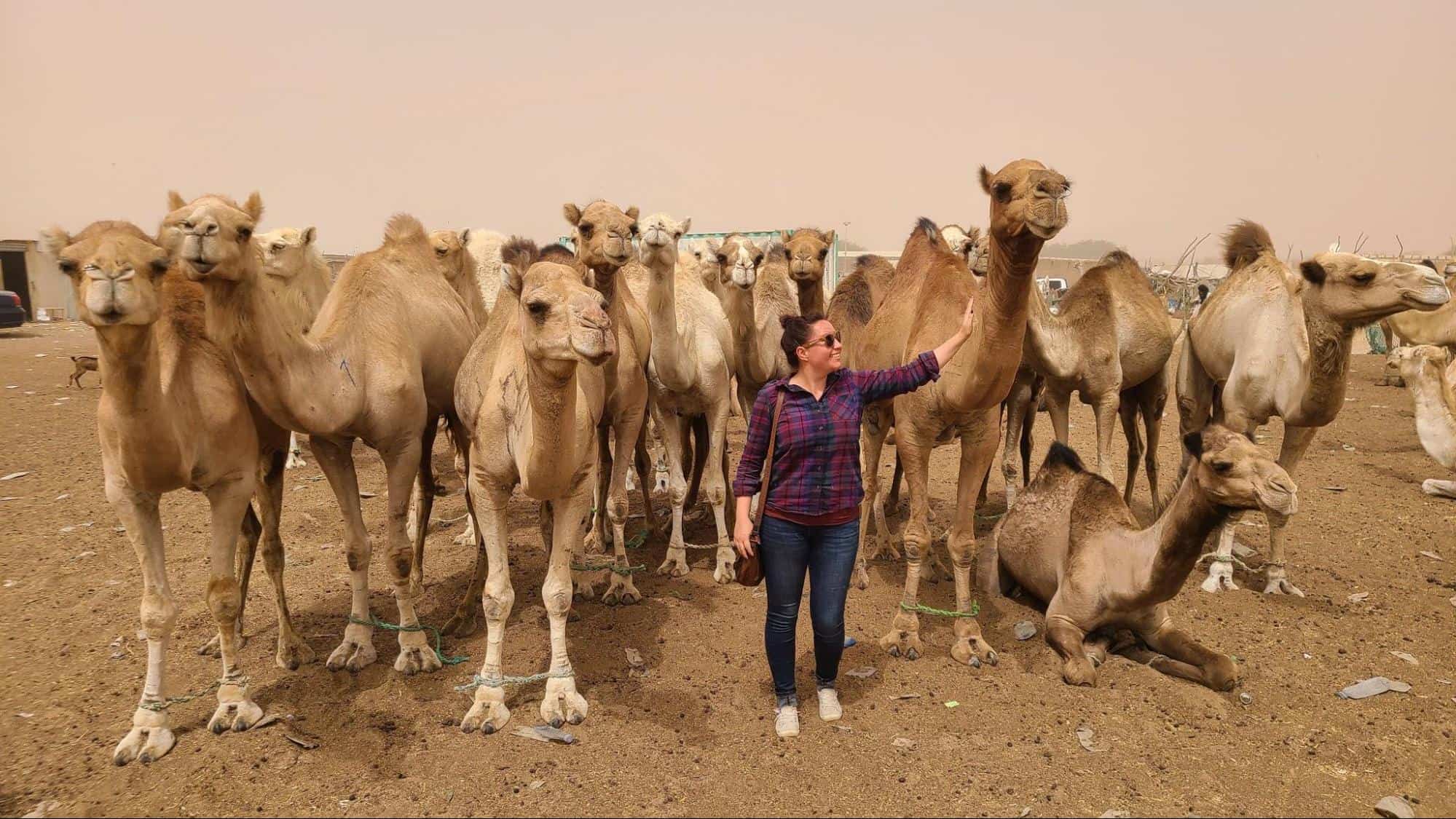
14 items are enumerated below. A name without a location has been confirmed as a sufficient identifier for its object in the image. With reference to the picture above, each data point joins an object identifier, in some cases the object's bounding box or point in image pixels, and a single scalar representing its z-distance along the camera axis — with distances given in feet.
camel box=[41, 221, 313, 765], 11.71
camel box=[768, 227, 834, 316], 23.52
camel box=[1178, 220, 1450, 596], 18.47
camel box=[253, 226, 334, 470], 23.65
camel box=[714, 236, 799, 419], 22.68
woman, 14.19
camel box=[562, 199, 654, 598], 17.51
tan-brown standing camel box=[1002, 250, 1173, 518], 23.65
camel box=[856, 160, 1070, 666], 14.85
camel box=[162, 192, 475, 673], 13.32
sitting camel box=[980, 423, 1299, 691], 14.67
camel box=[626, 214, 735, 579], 21.15
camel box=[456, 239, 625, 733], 12.72
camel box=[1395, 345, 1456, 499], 20.06
